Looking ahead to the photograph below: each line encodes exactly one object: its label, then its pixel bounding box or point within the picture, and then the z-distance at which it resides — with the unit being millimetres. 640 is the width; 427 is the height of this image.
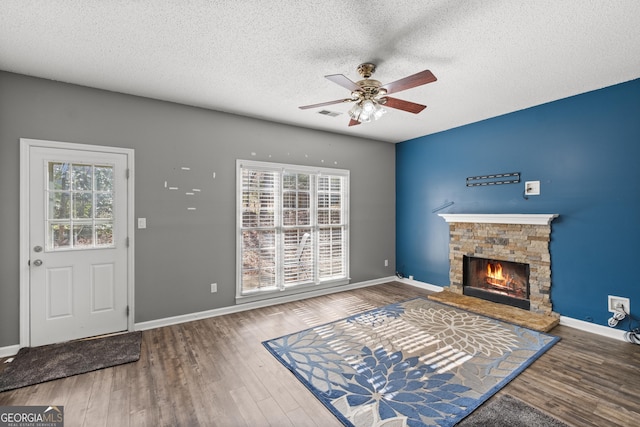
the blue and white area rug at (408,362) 2199
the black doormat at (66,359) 2566
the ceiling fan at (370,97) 2486
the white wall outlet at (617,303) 3301
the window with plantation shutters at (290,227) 4391
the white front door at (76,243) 3121
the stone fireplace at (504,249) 3953
